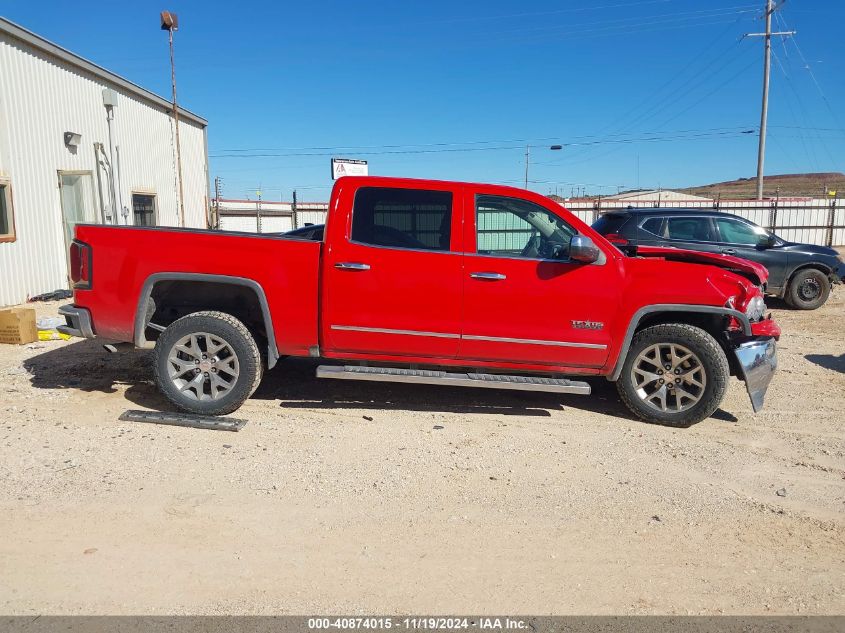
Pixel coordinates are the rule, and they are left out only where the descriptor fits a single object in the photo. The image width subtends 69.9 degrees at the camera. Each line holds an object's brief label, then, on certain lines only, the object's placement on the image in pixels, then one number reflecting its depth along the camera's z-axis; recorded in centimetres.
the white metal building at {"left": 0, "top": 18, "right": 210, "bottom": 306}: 1042
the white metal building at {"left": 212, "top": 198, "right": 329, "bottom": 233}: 2175
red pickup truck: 488
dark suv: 992
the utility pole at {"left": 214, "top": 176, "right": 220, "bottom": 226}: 2158
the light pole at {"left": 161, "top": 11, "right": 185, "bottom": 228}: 1718
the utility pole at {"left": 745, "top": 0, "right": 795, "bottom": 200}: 2881
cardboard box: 743
